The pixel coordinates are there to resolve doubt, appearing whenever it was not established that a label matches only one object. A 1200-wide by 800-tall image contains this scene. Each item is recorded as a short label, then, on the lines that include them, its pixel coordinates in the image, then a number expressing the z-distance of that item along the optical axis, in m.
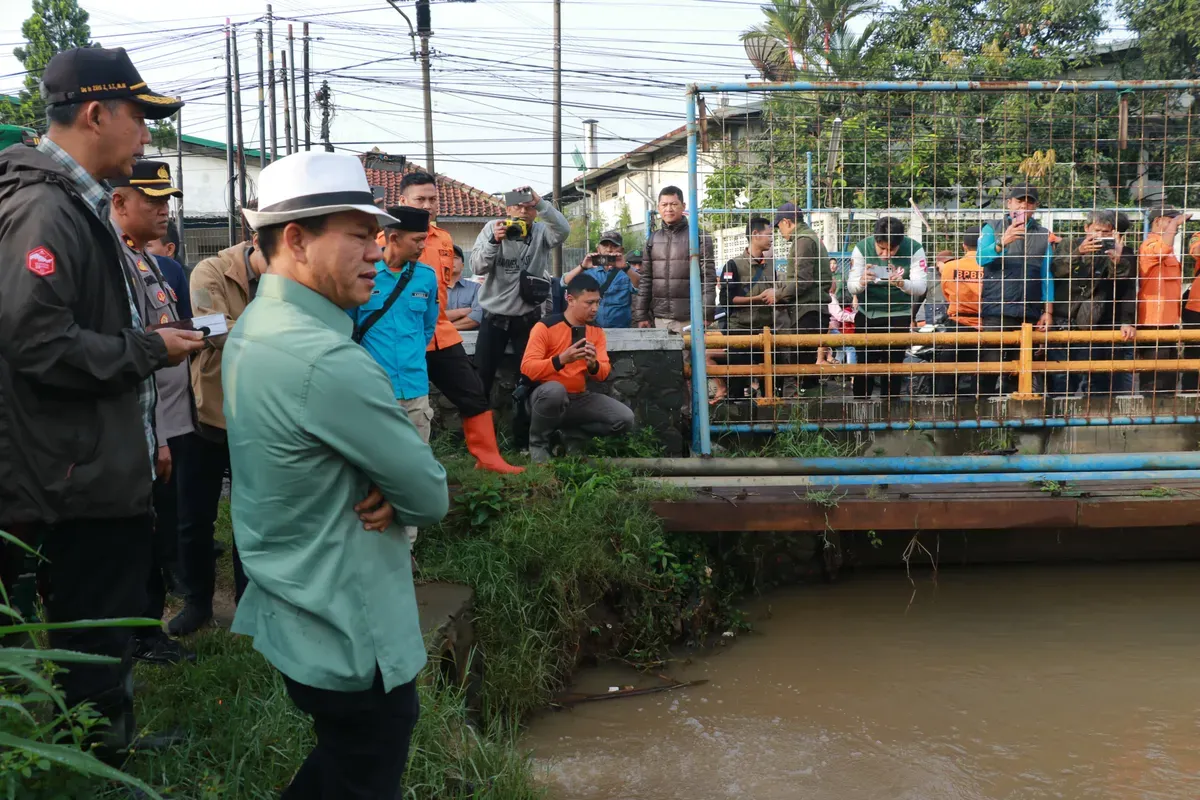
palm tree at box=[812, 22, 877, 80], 21.30
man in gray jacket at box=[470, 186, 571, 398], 6.44
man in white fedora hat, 2.01
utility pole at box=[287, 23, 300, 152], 22.93
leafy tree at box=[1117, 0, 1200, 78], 16.22
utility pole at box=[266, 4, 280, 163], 21.64
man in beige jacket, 4.07
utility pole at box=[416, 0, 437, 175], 18.50
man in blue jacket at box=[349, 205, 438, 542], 4.58
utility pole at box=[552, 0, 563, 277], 23.42
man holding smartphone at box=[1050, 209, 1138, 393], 6.84
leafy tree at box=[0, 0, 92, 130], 32.59
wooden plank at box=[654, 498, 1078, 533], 5.45
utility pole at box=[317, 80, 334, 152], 24.88
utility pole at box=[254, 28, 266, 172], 22.28
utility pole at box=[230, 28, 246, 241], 21.78
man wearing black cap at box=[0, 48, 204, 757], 2.42
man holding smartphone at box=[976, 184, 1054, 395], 6.46
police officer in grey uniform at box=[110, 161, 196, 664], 3.58
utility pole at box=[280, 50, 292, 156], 22.77
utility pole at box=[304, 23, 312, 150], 21.16
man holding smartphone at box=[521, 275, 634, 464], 5.94
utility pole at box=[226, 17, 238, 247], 20.84
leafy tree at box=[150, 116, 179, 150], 29.72
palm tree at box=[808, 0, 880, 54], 23.25
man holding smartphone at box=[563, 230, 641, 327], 9.25
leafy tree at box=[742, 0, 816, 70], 23.58
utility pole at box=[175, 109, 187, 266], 21.50
